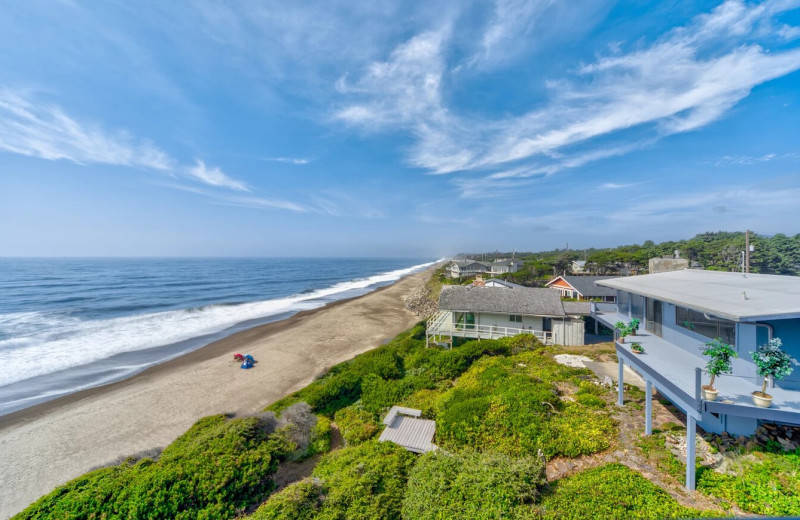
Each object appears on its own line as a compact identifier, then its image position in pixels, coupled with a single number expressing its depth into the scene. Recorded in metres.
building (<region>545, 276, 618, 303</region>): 32.94
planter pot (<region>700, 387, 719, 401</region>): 6.55
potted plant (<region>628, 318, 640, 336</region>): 11.95
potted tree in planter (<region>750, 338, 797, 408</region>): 6.36
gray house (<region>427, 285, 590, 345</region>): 20.12
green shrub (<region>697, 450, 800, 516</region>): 6.00
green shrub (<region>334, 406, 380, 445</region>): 10.99
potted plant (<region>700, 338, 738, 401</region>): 6.94
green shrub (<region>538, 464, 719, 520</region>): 6.01
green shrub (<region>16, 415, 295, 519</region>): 6.96
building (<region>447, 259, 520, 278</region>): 78.12
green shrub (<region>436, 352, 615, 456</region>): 8.87
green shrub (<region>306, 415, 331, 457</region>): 10.88
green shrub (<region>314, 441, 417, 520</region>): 6.49
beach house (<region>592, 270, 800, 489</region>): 6.74
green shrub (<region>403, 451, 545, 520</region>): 6.05
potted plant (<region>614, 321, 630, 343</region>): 11.32
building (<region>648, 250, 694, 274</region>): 19.16
